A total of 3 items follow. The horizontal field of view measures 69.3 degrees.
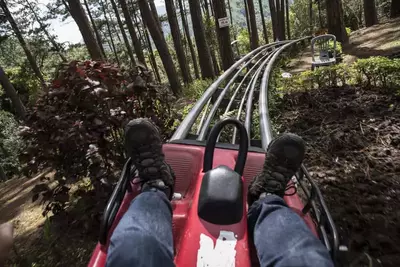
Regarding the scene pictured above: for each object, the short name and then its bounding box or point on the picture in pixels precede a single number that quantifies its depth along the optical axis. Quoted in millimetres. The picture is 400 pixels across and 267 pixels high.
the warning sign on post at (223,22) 7260
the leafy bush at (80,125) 2340
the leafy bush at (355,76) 3682
